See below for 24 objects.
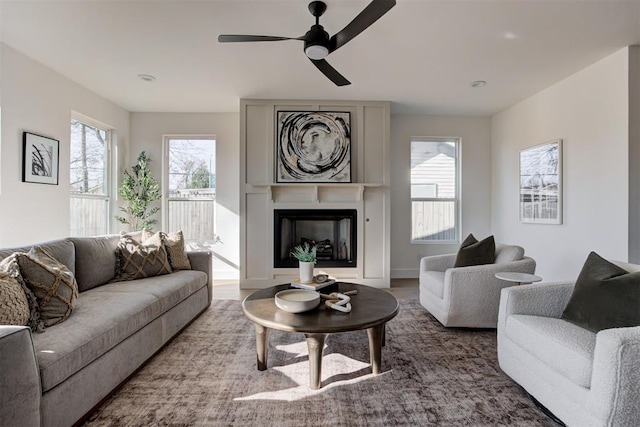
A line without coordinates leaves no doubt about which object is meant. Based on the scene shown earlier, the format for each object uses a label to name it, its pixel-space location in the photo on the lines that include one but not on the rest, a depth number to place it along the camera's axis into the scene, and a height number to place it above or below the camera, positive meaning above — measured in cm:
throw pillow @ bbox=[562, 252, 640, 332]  161 -45
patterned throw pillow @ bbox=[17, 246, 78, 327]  173 -42
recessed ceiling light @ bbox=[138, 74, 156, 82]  359 +156
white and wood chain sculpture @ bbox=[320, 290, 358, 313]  206 -60
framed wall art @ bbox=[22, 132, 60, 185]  315 +57
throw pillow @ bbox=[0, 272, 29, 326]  150 -44
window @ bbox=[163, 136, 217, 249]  509 +41
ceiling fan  198 +120
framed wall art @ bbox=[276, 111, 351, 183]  437 +79
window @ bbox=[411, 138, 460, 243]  516 +38
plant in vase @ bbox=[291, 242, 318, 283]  259 -43
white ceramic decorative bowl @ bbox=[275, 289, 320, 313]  202 -58
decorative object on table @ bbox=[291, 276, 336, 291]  248 -57
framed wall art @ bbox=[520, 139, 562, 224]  376 +38
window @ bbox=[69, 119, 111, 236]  408 +48
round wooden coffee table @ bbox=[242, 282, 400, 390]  184 -64
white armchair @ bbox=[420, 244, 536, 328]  273 -69
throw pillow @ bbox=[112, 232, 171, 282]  286 -43
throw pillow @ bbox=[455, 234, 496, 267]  301 -39
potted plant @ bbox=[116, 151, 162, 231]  470 +28
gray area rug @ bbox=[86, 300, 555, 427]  167 -107
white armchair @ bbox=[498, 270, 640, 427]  128 -69
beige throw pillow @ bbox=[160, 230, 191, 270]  322 -39
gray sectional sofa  129 -68
